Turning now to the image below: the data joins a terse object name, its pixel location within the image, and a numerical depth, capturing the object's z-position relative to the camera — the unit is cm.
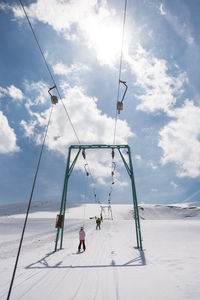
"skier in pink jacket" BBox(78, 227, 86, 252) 1126
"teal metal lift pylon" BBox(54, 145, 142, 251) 1352
